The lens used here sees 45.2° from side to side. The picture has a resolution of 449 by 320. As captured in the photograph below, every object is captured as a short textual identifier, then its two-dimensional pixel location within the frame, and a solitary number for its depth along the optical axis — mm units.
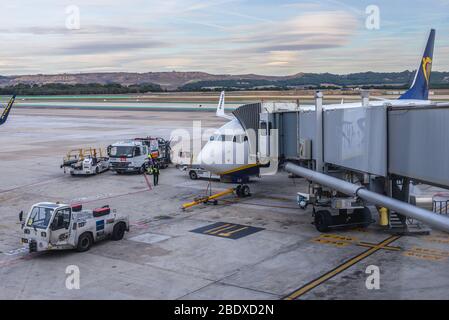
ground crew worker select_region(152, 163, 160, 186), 36375
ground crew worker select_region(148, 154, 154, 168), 42906
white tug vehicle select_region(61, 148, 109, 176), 40500
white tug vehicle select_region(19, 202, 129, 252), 20031
